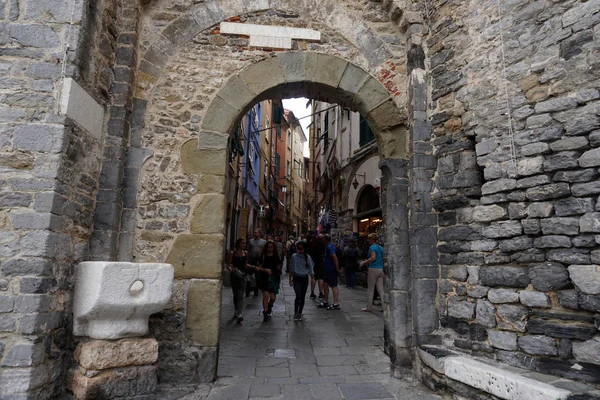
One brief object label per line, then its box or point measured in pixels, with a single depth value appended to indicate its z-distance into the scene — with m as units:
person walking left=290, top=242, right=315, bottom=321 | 5.96
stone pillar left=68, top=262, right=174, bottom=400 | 2.79
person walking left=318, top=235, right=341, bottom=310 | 6.81
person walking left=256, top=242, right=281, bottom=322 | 5.84
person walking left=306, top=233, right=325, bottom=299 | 7.50
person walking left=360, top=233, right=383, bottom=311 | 6.29
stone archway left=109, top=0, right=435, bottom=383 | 3.60
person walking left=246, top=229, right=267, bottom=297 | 6.88
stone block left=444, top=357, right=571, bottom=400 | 2.41
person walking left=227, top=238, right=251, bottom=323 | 5.73
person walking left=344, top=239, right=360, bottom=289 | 9.87
